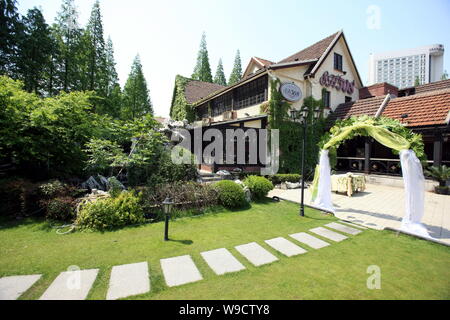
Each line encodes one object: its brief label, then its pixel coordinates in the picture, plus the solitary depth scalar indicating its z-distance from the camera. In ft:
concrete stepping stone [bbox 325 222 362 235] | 18.16
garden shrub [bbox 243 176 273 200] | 28.17
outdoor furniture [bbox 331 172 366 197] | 32.83
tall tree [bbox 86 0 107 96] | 71.26
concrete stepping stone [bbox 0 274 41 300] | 9.43
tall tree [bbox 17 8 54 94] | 56.95
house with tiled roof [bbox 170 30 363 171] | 46.93
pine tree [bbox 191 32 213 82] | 110.63
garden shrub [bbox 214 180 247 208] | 24.32
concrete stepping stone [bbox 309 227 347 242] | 16.74
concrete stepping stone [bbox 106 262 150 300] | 9.61
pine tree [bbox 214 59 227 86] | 122.21
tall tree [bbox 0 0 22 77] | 54.34
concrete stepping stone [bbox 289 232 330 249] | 15.36
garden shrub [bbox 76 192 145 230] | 17.57
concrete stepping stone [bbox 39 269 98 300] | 9.37
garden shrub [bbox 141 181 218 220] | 21.24
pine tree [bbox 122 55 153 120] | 97.14
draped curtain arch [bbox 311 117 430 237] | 17.37
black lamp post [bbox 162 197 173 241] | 15.65
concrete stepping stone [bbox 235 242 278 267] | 12.78
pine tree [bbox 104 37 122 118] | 77.10
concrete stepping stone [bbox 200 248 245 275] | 11.79
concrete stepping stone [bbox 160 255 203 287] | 10.71
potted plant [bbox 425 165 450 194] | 32.71
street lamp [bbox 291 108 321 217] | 22.44
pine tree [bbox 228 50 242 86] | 122.25
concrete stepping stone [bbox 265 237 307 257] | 14.09
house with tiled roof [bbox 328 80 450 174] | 35.91
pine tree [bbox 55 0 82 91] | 64.95
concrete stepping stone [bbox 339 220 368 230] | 19.40
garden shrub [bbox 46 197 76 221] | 18.60
